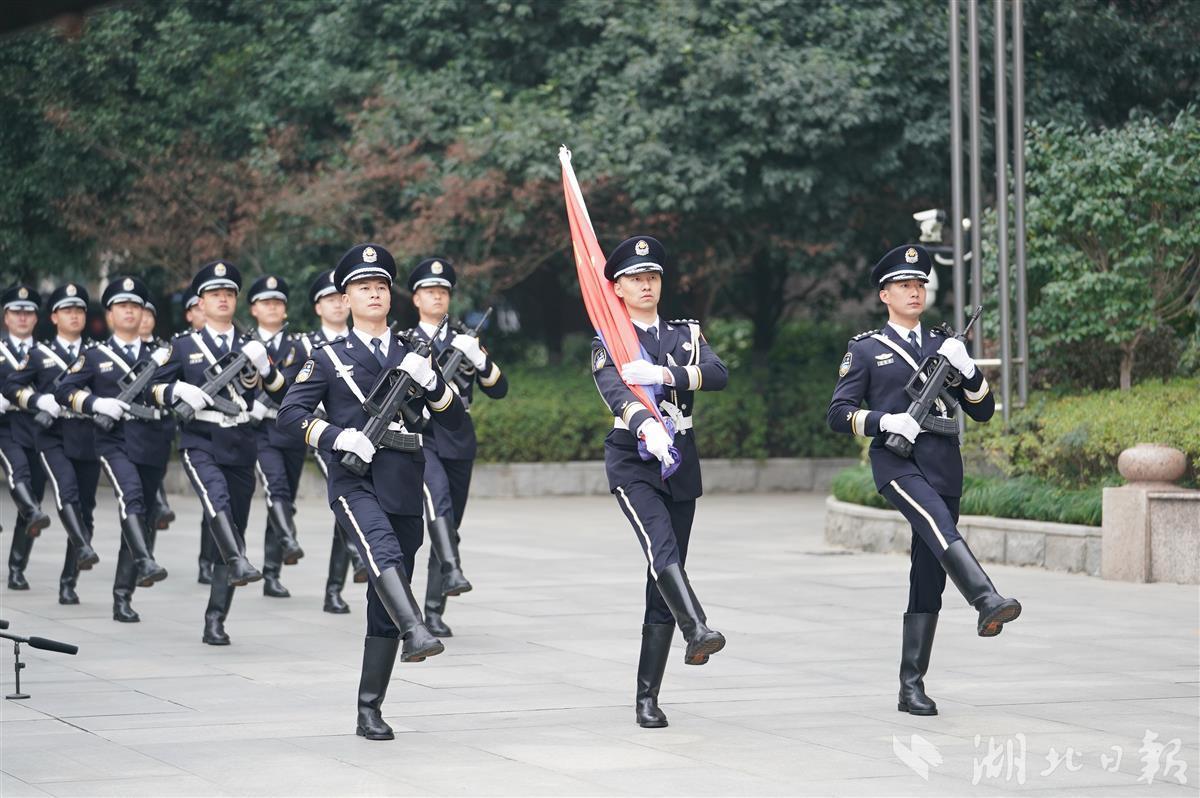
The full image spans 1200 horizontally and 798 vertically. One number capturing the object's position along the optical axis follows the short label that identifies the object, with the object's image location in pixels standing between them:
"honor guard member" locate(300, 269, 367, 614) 12.01
